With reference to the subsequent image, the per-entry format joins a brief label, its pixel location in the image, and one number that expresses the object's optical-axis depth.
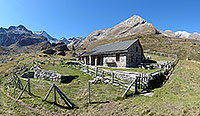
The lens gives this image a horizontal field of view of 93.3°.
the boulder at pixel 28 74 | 19.74
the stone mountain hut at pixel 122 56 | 20.72
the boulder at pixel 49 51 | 71.56
